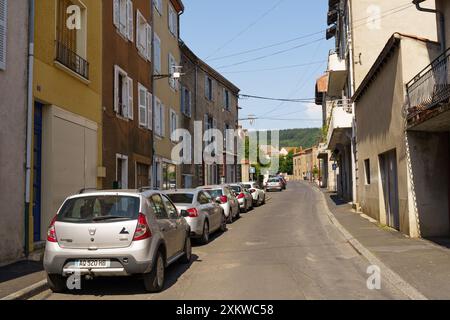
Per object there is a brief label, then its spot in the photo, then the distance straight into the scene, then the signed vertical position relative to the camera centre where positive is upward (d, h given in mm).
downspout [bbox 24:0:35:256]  9938 +1616
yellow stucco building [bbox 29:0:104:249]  11055 +2255
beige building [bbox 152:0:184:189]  21719 +4883
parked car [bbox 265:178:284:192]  50031 +547
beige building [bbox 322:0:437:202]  22016 +7058
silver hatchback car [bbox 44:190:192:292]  6855 -659
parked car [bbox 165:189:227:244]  12156 -481
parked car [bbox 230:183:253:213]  23266 -290
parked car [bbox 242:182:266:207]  27872 -92
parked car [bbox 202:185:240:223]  18141 -289
